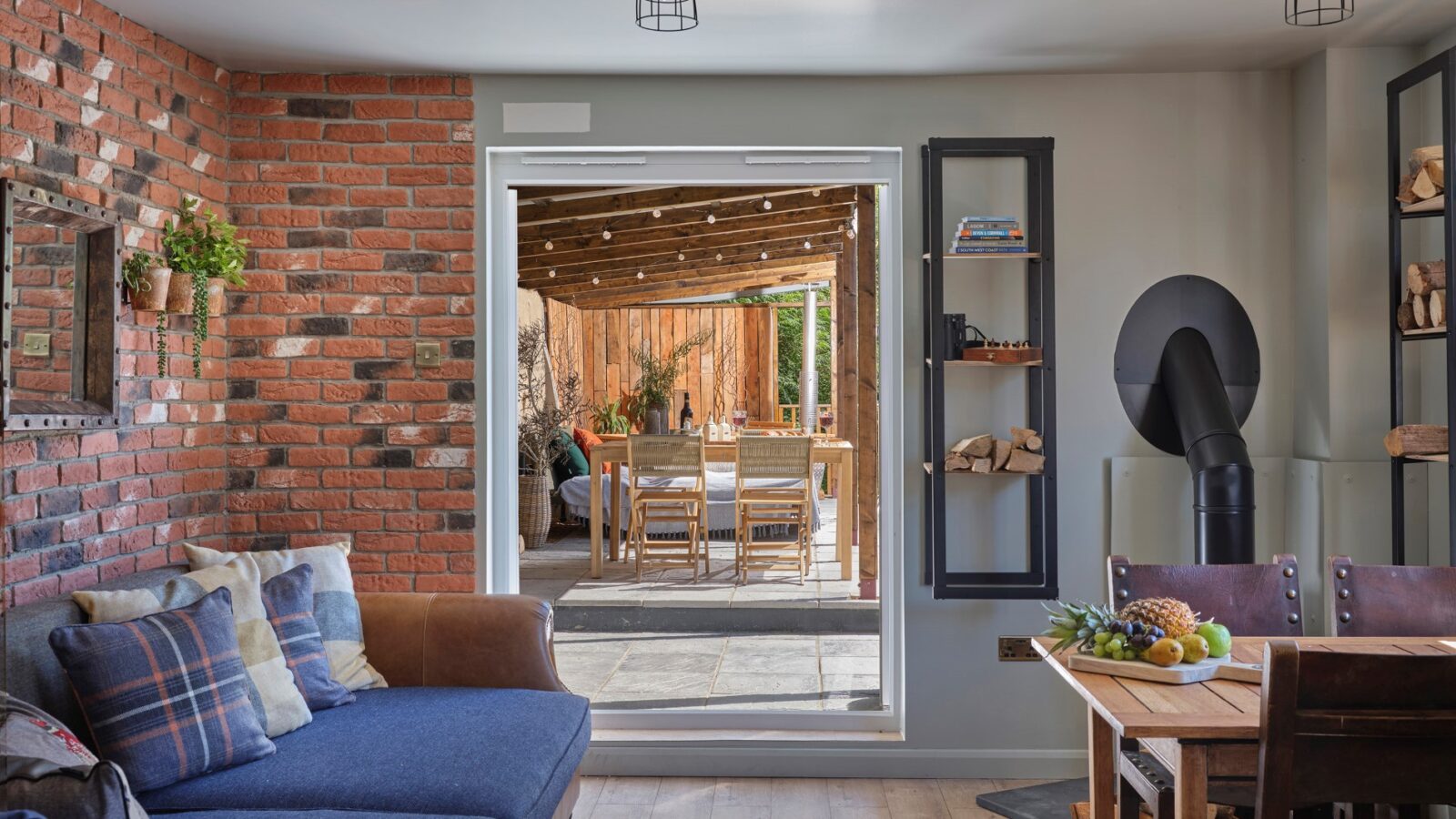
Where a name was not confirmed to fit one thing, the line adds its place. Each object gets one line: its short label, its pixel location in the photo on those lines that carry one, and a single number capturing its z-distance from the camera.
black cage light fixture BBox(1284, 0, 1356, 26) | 3.09
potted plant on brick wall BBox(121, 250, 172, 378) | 3.09
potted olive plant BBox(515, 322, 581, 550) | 8.37
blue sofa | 2.28
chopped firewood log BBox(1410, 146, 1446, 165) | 3.12
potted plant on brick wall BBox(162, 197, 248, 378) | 3.27
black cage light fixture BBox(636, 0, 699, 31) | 3.00
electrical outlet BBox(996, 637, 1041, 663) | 3.77
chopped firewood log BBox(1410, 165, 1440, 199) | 3.12
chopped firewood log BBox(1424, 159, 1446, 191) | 3.09
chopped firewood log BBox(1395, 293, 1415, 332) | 3.26
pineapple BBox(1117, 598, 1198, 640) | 2.29
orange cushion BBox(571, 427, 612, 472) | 8.96
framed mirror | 2.60
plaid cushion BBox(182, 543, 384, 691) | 2.99
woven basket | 8.36
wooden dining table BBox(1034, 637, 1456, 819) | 1.89
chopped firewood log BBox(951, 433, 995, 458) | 3.66
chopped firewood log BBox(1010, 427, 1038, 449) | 3.64
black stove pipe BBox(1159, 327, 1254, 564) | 3.34
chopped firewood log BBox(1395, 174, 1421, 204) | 3.22
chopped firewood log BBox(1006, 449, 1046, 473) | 3.63
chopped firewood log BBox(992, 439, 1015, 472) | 3.65
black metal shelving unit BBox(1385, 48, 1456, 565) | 3.17
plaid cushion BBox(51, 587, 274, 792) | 2.25
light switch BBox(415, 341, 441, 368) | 3.73
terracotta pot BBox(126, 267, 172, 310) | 3.10
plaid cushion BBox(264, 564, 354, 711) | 2.80
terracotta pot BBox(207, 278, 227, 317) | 3.42
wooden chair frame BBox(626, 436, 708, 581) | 7.16
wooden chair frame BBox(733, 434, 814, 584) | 7.04
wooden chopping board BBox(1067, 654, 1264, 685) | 2.17
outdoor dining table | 7.12
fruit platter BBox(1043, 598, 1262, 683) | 2.21
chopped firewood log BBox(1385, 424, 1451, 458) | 3.19
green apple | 2.28
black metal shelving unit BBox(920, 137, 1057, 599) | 3.61
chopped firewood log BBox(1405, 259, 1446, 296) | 3.15
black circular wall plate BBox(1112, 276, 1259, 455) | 3.78
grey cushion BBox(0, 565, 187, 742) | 2.22
